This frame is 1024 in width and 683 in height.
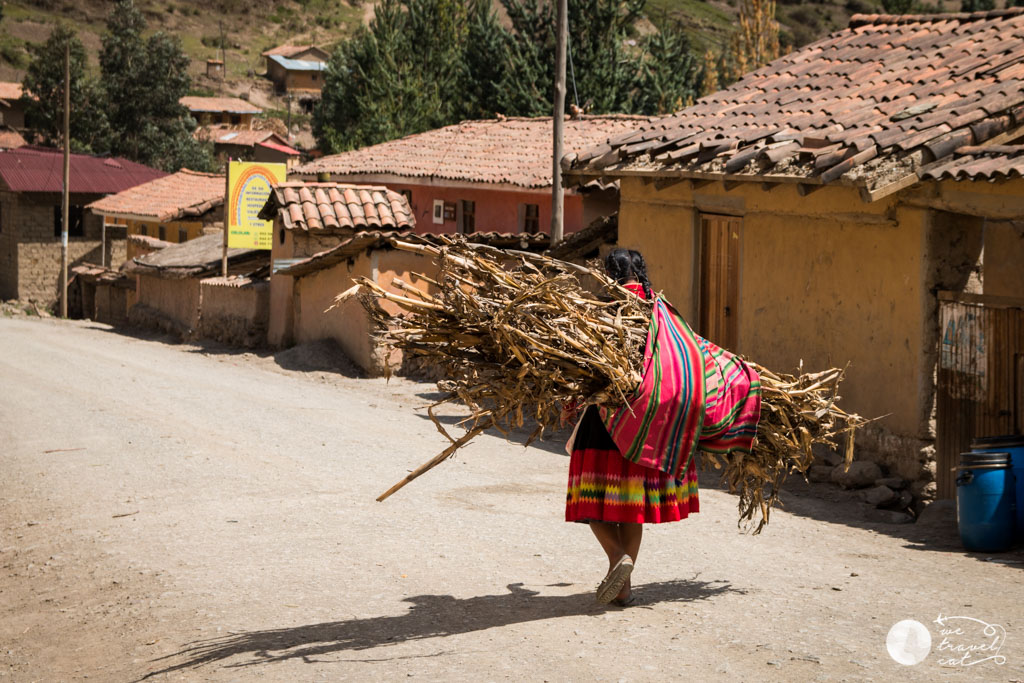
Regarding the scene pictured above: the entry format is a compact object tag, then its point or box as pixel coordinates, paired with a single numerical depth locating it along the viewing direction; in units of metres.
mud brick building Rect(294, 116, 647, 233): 24.91
